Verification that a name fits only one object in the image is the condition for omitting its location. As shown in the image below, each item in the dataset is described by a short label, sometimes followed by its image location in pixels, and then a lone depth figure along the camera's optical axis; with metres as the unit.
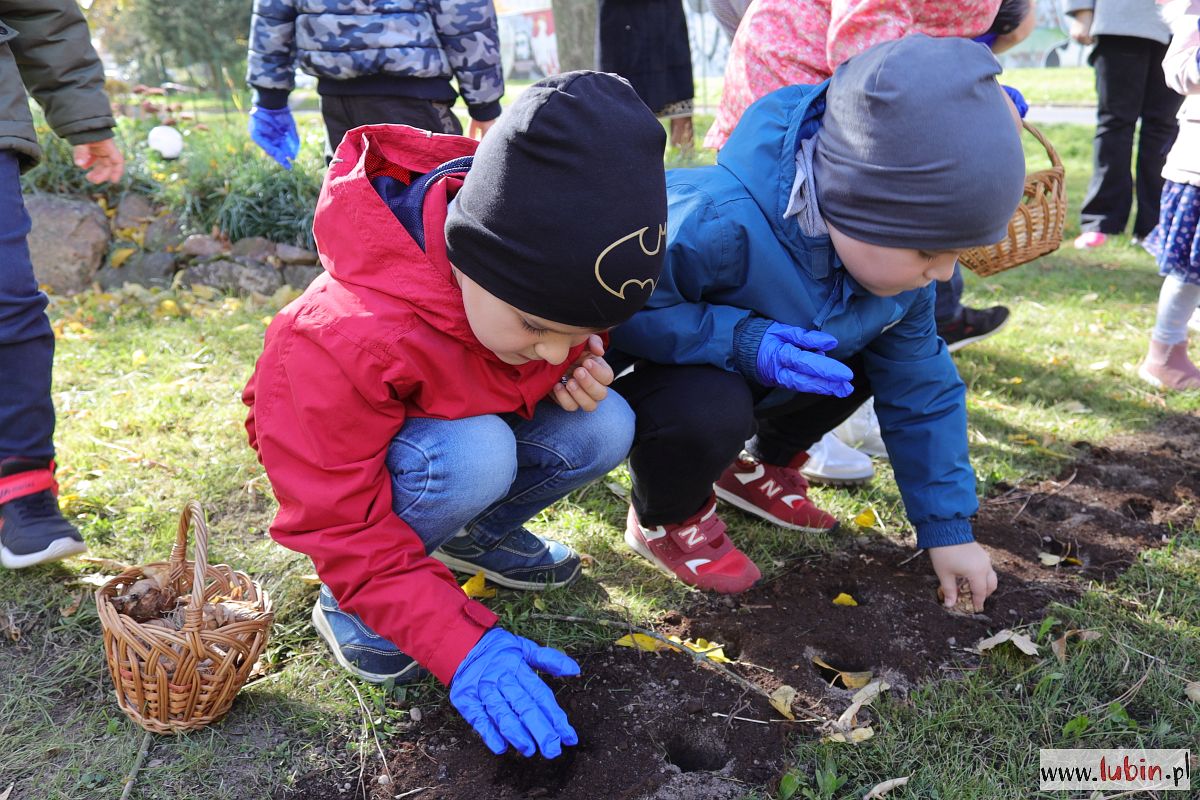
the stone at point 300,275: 4.36
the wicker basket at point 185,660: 1.50
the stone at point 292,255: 4.39
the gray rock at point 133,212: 4.62
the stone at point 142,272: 4.45
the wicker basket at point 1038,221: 2.51
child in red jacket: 1.31
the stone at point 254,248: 4.43
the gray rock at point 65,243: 4.38
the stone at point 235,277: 4.29
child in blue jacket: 1.58
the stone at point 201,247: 4.45
